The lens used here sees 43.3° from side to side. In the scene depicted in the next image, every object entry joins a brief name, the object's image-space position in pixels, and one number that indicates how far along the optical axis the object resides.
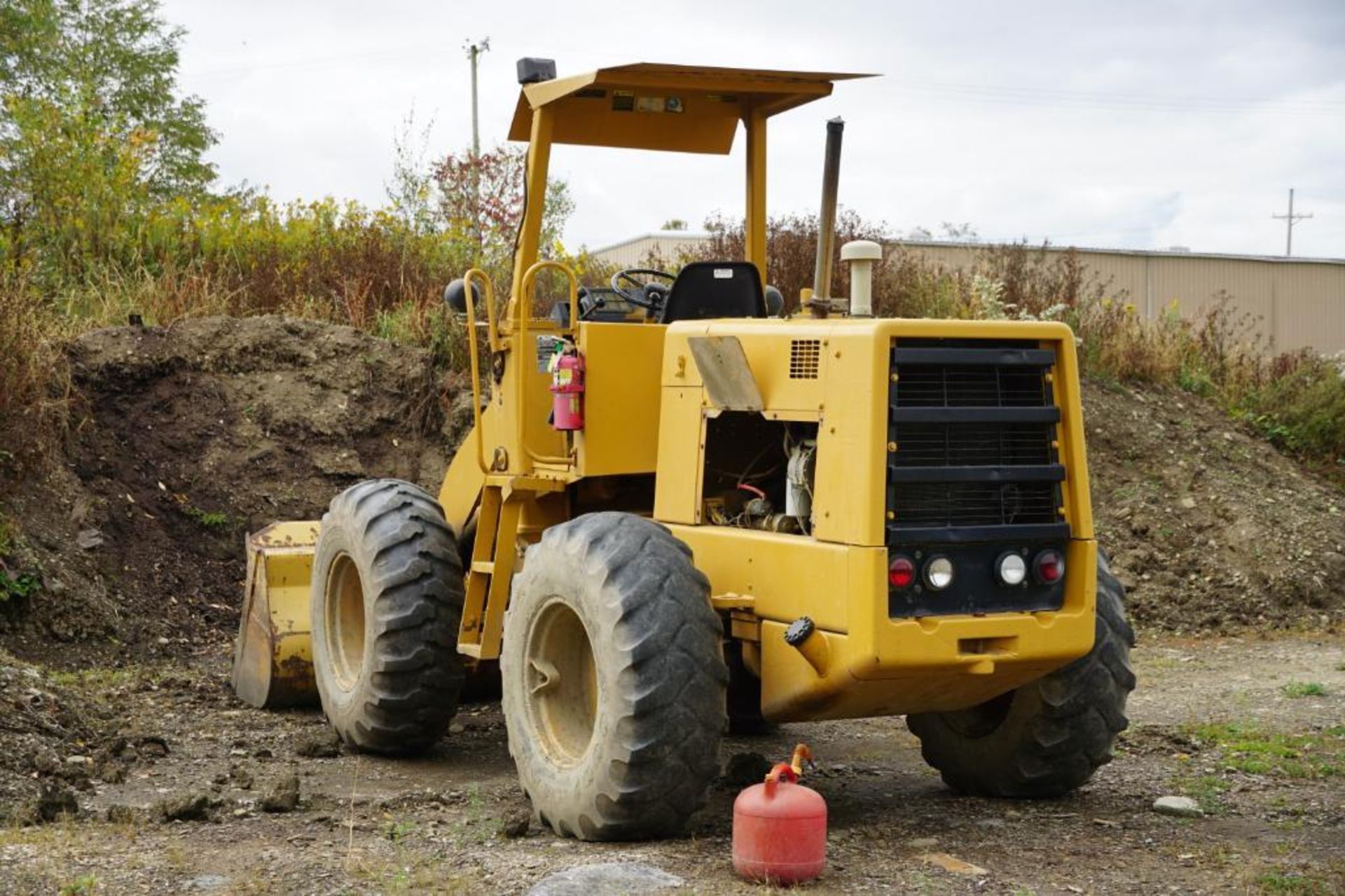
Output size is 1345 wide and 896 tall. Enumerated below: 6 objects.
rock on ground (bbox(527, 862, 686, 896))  5.07
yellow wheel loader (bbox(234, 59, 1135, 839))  5.62
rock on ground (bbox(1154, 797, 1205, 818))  6.41
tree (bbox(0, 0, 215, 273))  15.27
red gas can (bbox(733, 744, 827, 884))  5.23
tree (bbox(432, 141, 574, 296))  17.28
